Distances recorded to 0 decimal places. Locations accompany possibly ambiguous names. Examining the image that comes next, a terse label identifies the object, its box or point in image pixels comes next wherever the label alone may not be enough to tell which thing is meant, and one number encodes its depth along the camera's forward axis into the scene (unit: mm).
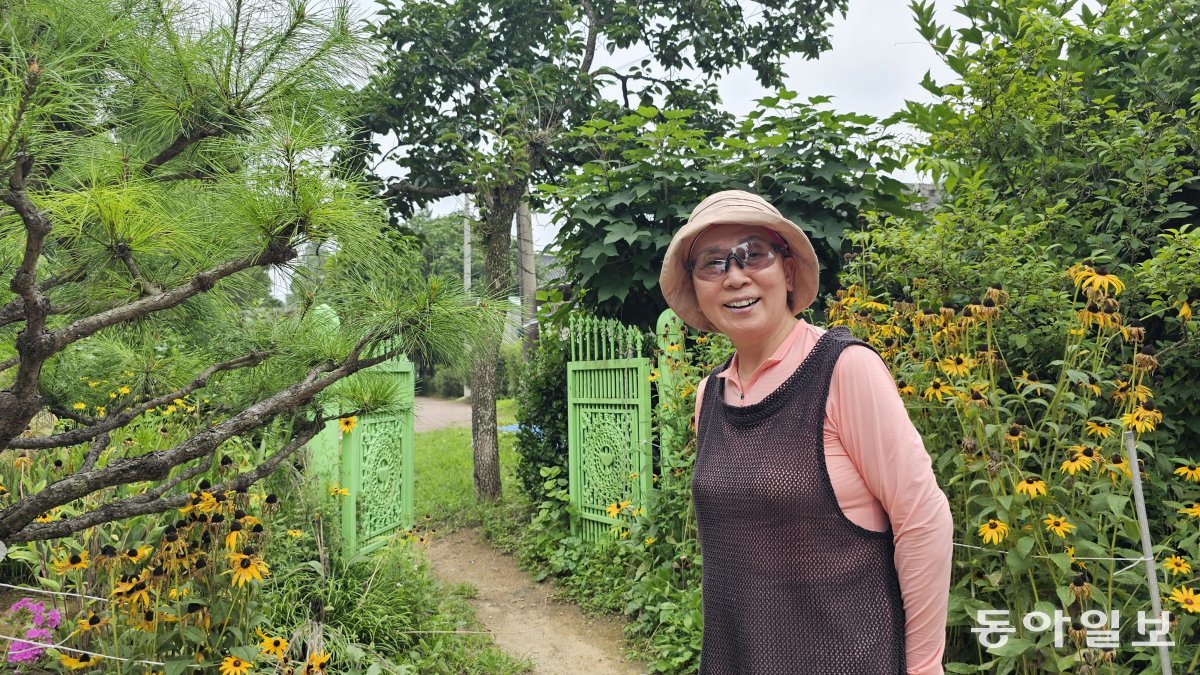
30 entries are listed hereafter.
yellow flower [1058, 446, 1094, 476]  1884
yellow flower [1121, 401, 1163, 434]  1869
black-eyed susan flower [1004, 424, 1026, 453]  1989
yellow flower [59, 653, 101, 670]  2152
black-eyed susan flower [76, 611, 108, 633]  2223
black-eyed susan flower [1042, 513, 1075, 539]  1897
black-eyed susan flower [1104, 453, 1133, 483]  1926
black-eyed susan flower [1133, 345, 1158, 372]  1896
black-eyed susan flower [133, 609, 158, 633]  2338
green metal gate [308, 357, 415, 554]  4039
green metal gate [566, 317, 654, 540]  4453
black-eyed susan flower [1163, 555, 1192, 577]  1940
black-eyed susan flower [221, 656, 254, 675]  2266
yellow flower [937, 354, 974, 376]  2092
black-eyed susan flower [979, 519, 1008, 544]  1938
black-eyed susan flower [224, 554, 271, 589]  2301
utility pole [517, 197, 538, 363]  8031
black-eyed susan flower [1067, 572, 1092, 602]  1887
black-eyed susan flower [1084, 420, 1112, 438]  1945
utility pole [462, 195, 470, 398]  6400
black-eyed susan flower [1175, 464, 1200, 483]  2062
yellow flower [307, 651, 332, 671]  2494
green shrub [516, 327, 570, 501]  5566
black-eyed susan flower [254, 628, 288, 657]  2370
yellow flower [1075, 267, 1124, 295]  1873
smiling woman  1173
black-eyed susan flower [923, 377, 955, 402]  2117
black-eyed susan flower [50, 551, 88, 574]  2261
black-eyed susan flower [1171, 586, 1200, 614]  1889
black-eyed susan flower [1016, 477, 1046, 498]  1893
